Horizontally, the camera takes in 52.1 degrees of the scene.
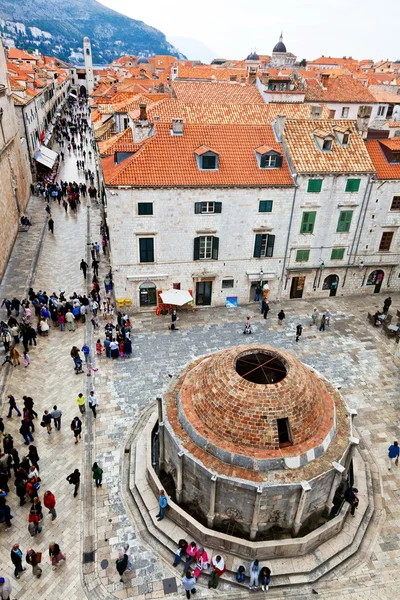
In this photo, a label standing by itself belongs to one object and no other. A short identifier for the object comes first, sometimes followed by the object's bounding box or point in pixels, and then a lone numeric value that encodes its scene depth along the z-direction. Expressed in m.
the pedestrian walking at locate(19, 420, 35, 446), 18.56
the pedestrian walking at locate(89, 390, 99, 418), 20.28
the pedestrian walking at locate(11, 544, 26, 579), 13.52
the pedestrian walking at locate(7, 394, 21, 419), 19.67
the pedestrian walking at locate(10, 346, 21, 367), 23.05
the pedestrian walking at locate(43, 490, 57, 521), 15.45
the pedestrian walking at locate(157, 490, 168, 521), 15.60
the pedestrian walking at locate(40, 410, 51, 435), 19.03
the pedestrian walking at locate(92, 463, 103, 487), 16.86
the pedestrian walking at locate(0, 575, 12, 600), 12.74
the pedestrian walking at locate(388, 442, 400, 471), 18.42
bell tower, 148.75
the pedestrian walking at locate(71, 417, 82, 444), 18.83
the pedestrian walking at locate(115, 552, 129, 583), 13.94
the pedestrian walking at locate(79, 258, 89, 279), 33.17
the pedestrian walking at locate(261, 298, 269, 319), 29.64
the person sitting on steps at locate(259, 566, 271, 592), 13.95
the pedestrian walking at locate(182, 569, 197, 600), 13.57
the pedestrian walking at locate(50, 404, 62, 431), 19.33
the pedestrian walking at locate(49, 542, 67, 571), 14.09
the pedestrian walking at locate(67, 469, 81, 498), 16.59
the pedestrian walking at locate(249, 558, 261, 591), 13.86
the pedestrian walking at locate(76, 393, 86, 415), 20.28
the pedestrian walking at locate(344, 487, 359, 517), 16.14
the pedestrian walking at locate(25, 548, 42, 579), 13.91
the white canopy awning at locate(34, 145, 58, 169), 54.28
